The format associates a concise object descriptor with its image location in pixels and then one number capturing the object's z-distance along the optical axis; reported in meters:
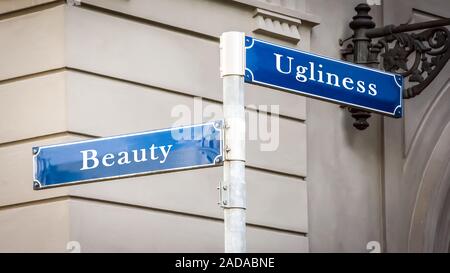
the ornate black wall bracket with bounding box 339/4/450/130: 9.39
